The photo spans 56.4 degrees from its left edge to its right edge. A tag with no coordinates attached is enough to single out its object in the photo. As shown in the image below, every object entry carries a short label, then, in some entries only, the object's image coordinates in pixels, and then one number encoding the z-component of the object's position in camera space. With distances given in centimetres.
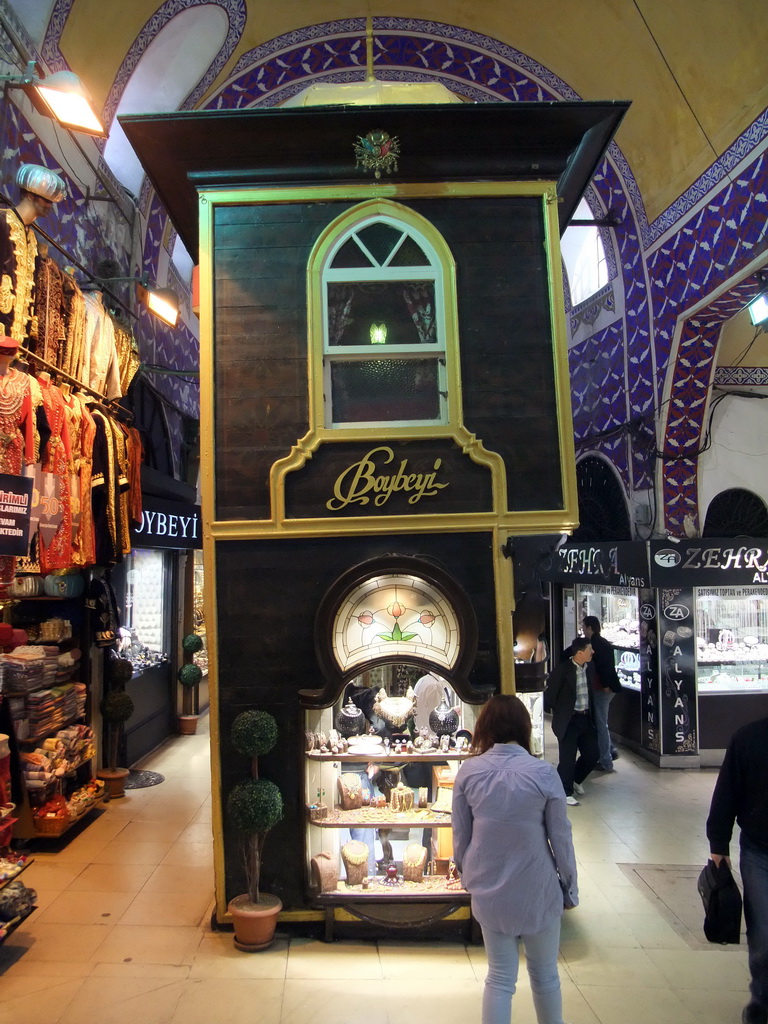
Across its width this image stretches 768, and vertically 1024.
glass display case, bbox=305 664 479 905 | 506
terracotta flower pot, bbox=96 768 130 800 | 821
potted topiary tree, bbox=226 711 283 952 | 469
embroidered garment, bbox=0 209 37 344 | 539
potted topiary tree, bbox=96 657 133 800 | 810
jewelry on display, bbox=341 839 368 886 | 507
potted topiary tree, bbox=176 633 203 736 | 1086
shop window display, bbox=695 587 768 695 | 949
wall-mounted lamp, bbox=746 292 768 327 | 754
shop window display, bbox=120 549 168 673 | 1001
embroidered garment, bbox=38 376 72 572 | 573
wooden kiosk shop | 511
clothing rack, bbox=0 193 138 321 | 572
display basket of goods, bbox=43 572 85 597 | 722
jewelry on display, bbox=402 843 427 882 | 510
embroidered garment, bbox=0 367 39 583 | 505
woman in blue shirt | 321
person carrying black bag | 368
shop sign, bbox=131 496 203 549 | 902
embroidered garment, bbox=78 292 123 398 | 707
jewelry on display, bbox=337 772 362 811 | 526
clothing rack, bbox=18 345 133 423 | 599
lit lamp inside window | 569
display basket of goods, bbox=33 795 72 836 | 673
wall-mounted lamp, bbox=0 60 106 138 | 553
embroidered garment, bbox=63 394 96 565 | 638
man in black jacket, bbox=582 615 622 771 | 891
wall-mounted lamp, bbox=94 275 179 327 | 836
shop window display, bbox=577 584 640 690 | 1020
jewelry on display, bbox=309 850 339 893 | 500
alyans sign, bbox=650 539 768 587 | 899
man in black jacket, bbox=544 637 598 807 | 758
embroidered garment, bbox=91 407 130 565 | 699
